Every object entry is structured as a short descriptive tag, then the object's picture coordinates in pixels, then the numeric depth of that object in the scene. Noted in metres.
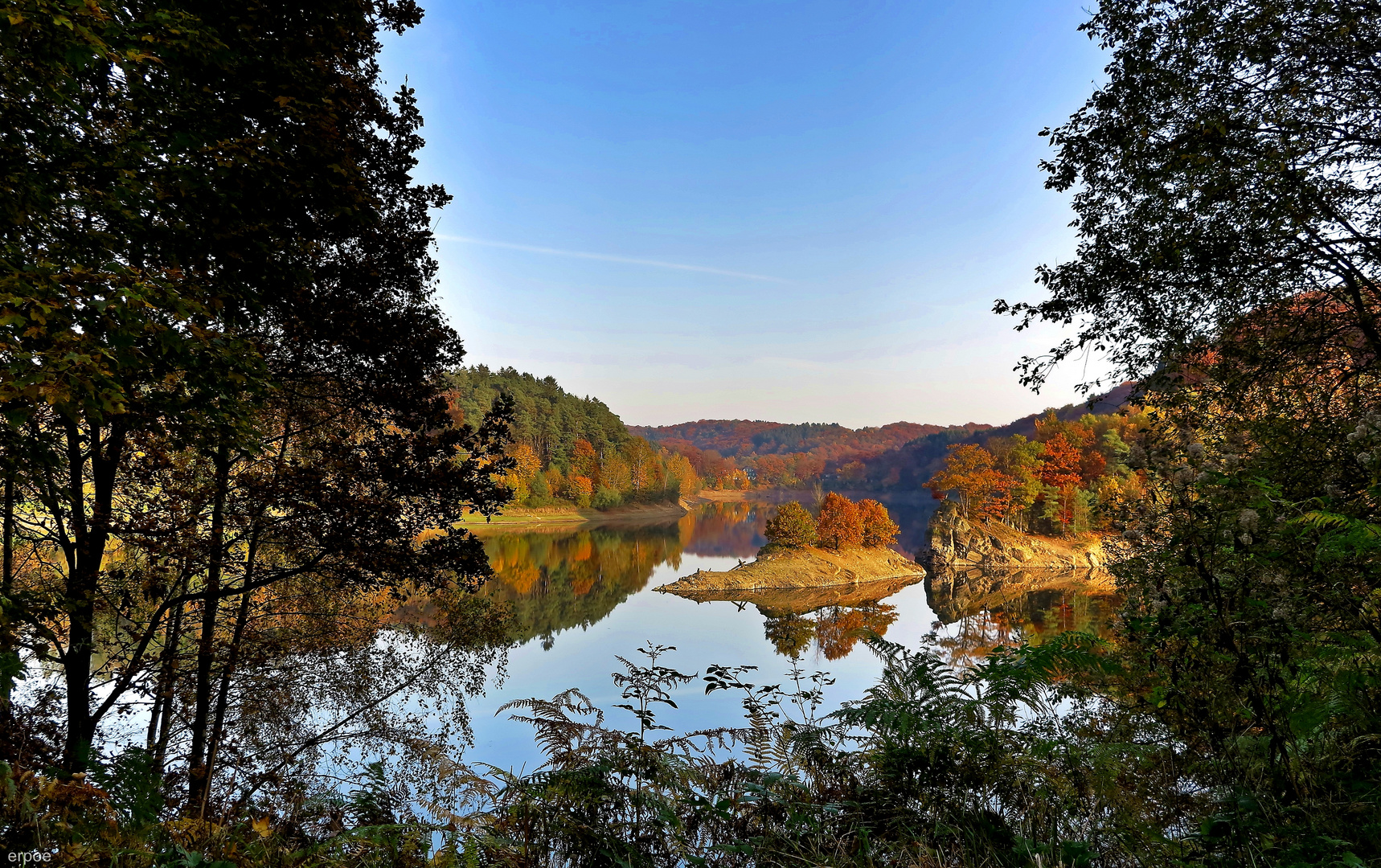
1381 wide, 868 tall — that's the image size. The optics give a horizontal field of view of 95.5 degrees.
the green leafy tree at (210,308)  3.12
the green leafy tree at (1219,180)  4.73
